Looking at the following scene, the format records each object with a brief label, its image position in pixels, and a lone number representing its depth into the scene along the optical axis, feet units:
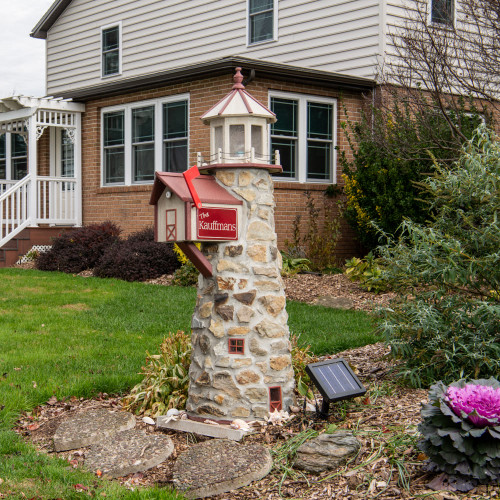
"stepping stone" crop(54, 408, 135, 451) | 15.46
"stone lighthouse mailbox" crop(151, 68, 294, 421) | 15.97
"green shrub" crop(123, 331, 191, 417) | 17.38
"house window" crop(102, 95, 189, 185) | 46.09
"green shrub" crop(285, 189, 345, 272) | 41.45
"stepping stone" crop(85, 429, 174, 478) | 14.06
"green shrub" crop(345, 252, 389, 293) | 33.19
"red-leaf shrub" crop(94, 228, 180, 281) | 40.11
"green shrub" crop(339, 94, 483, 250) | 34.45
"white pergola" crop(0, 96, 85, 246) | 50.14
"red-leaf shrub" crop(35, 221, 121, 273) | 44.52
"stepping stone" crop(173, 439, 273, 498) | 12.94
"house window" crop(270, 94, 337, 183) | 43.39
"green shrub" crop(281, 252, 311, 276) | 37.50
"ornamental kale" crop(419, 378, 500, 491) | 11.96
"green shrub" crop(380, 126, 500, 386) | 16.39
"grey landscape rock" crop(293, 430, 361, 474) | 13.20
